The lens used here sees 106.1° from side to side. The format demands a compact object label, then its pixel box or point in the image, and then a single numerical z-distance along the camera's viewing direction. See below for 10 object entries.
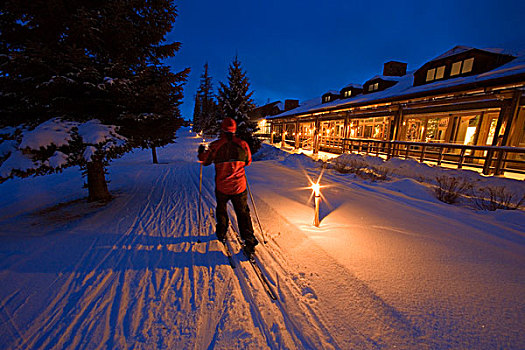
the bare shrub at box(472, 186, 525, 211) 4.61
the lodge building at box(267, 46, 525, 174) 7.67
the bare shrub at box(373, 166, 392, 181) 7.46
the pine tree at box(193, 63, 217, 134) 48.03
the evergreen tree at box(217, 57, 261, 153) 16.53
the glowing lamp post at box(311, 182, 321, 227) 3.76
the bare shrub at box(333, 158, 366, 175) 8.77
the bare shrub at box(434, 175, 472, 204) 5.24
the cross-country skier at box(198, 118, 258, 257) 3.16
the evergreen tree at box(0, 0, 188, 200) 3.68
